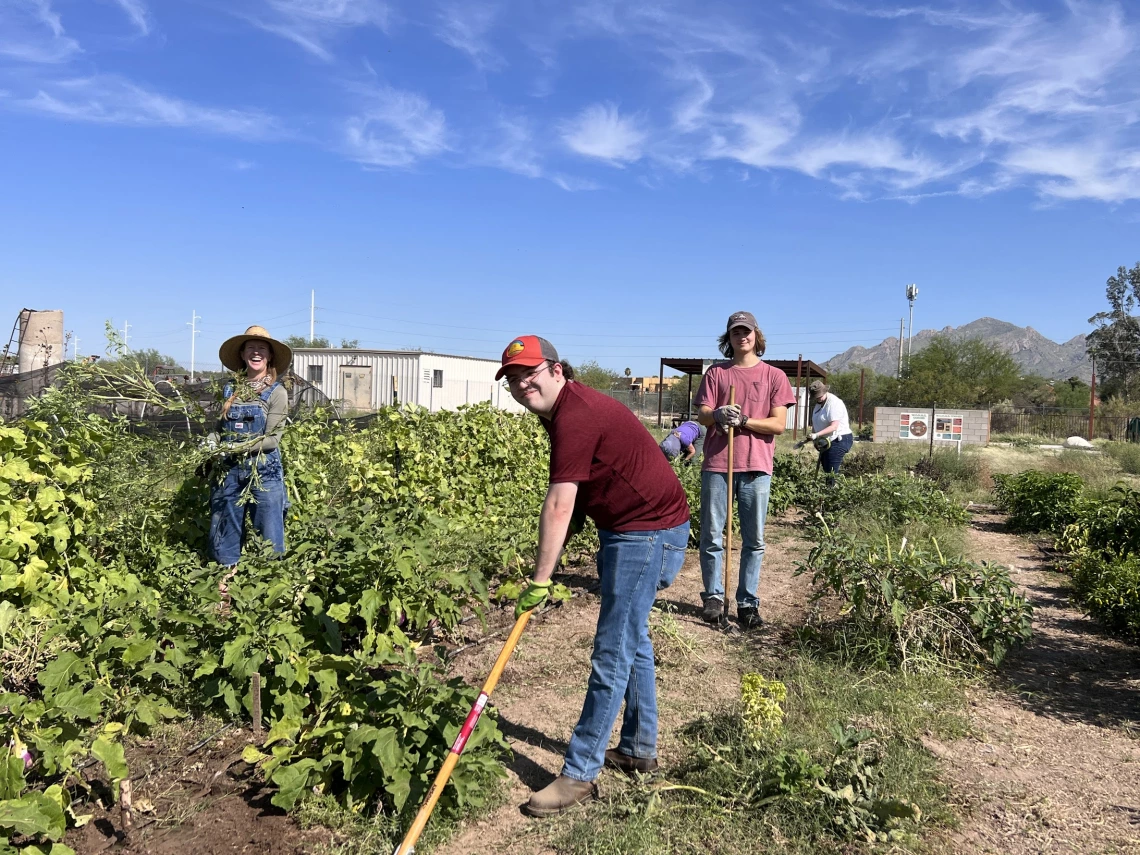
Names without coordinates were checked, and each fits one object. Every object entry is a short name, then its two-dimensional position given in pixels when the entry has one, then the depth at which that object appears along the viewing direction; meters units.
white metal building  32.09
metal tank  9.23
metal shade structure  20.39
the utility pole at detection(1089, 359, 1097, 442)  27.81
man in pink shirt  4.84
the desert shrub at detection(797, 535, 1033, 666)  4.04
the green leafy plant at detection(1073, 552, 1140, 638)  4.52
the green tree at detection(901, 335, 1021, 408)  38.97
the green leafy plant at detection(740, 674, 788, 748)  3.04
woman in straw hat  4.64
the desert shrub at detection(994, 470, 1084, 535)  8.06
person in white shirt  9.12
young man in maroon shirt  2.67
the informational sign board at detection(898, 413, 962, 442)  16.31
